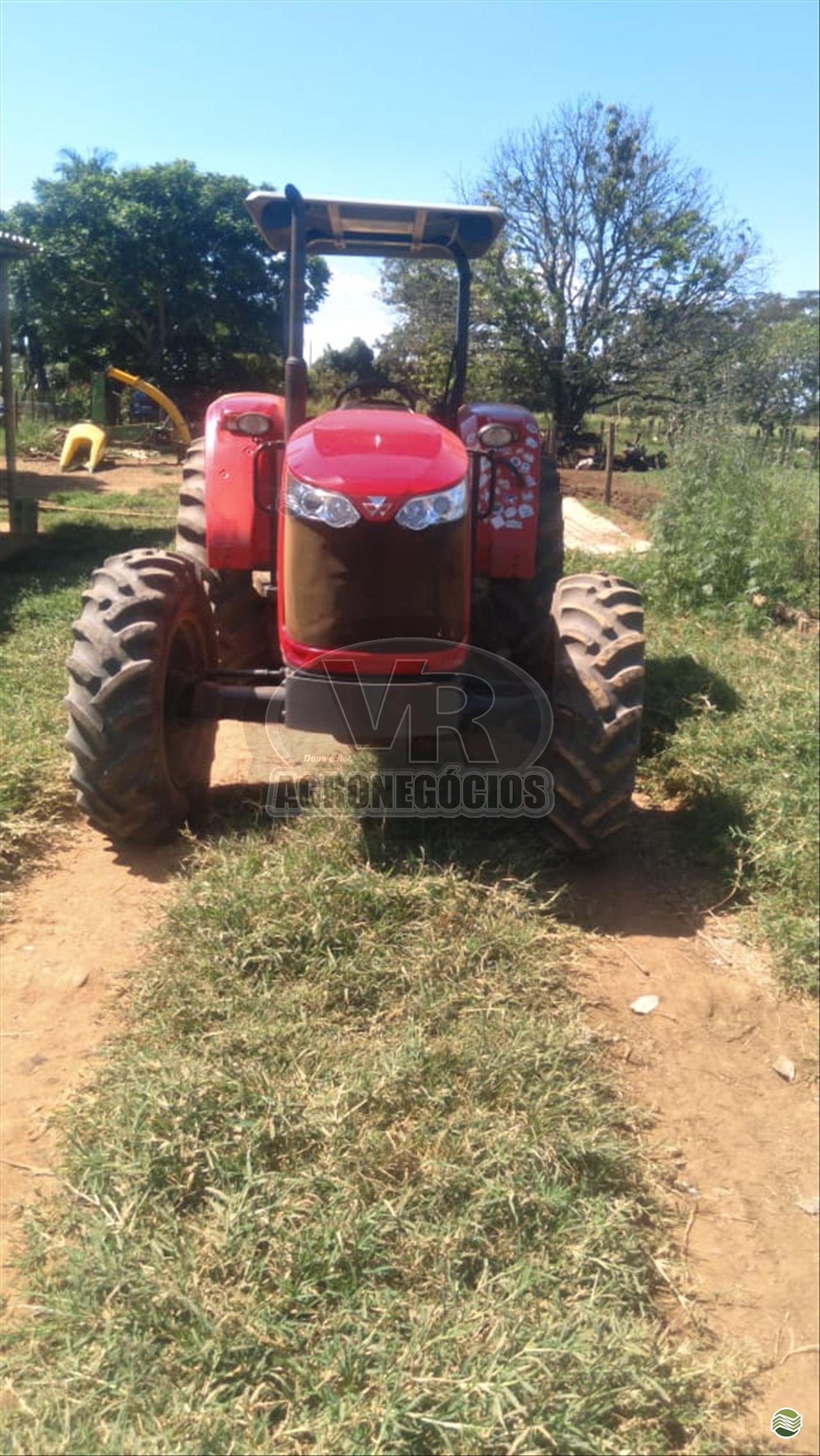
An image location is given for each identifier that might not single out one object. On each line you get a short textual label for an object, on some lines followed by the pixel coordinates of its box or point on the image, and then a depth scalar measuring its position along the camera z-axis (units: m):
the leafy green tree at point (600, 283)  21.66
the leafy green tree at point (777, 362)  15.65
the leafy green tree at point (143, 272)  22.00
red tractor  3.55
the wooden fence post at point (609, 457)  14.11
